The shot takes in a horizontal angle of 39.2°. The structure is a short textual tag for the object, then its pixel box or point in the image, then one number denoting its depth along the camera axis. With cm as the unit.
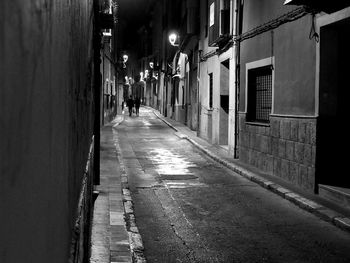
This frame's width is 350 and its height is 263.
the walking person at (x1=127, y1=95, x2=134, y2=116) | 5083
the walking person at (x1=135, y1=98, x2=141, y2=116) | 5159
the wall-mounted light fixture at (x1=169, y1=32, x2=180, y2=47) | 3457
